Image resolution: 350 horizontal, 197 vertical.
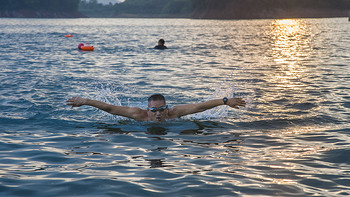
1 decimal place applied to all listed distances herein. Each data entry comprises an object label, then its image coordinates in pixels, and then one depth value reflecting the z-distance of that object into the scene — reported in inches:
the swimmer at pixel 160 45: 1190.3
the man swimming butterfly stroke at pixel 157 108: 341.1
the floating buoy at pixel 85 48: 1245.0
